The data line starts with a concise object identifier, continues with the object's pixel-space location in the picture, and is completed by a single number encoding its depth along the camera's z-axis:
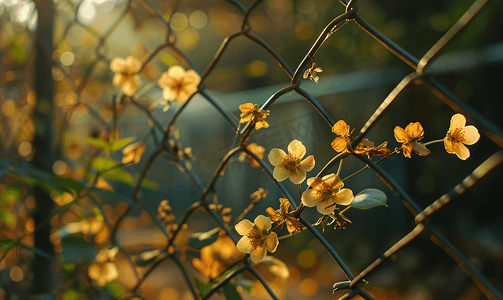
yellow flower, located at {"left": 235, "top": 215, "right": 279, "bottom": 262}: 0.36
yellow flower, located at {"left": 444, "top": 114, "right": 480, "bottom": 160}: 0.29
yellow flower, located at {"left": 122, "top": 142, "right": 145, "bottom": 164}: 0.66
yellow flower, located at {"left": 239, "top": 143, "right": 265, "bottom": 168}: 0.49
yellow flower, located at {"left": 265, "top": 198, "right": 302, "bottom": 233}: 0.34
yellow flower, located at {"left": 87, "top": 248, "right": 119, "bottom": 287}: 0.67
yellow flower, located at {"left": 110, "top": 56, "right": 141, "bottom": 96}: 0.68
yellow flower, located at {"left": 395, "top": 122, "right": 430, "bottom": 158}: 0.30
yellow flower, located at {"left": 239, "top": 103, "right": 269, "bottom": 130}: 0.36
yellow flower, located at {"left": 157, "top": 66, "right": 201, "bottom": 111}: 0.60
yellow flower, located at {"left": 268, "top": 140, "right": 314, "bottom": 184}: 0.34
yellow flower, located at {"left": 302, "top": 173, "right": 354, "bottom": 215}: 0.32
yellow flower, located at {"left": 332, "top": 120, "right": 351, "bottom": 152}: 0.31
